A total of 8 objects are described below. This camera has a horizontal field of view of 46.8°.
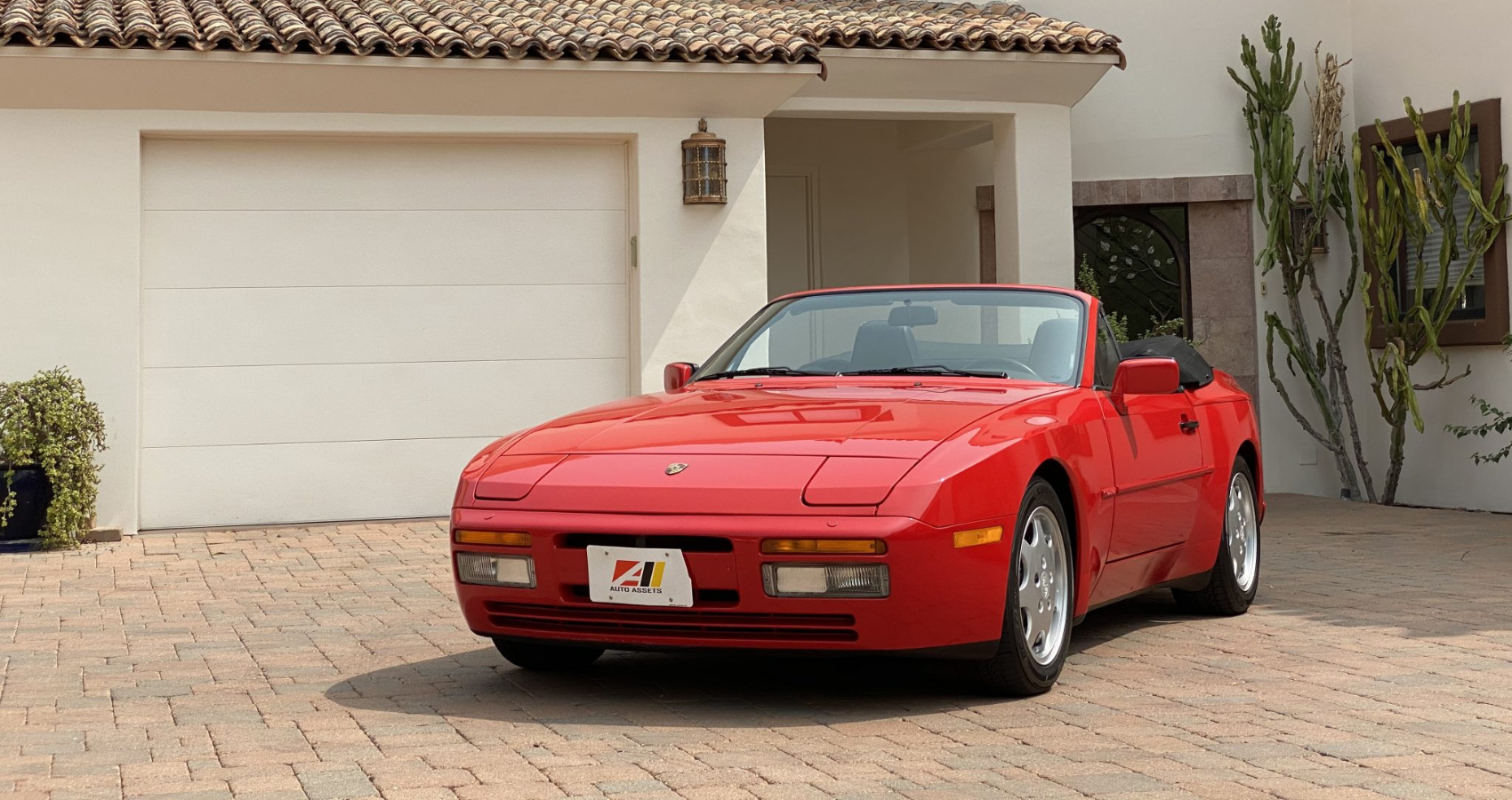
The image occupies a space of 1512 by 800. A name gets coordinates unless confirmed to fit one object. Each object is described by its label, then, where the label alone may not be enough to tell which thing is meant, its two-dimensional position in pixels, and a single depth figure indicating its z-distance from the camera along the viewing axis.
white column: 13.43
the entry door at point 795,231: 16.28
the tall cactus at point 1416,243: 12.55
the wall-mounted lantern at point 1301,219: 14.04
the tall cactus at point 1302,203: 13.81
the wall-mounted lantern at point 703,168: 11.92
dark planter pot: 10.20
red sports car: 4.84
